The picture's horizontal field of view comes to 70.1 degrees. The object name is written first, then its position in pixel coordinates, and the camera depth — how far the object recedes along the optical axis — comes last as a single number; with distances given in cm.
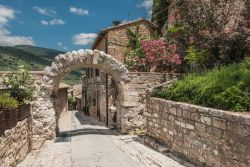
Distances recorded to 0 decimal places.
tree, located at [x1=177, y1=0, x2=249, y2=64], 682
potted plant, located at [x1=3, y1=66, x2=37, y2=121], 566
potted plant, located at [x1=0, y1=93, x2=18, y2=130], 381
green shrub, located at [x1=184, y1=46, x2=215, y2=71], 740
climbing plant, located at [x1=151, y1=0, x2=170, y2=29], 1260
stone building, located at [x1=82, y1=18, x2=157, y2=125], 1059
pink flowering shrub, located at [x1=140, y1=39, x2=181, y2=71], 902
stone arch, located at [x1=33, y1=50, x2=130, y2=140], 724
